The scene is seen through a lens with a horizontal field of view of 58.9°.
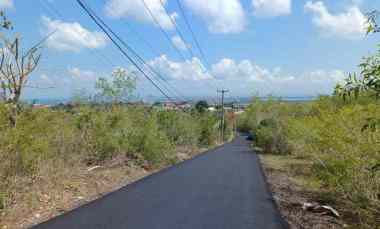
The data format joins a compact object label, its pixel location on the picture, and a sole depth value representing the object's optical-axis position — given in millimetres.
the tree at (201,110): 37462
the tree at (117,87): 24062
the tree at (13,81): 7031
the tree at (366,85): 2724
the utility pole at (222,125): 48781
